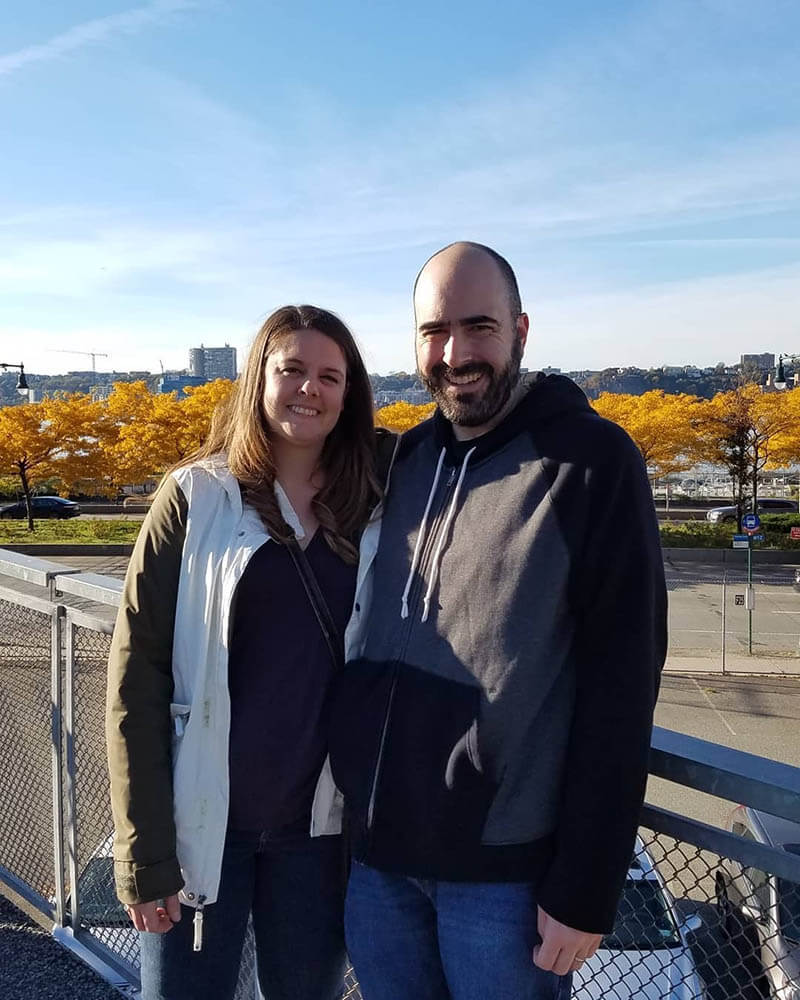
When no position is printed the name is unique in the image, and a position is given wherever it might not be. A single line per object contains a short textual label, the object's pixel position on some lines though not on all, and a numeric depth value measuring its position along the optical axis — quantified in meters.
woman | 2.08
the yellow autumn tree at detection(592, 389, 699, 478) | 33.53
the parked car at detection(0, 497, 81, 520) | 39.31
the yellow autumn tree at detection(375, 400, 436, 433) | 38.48
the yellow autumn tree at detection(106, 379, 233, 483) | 30.69
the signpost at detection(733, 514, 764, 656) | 22.25
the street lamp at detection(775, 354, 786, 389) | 29.61
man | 1.68
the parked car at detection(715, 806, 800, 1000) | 1.90
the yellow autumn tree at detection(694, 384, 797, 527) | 33.94
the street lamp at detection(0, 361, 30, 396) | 31.34
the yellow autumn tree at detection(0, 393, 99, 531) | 31.64
